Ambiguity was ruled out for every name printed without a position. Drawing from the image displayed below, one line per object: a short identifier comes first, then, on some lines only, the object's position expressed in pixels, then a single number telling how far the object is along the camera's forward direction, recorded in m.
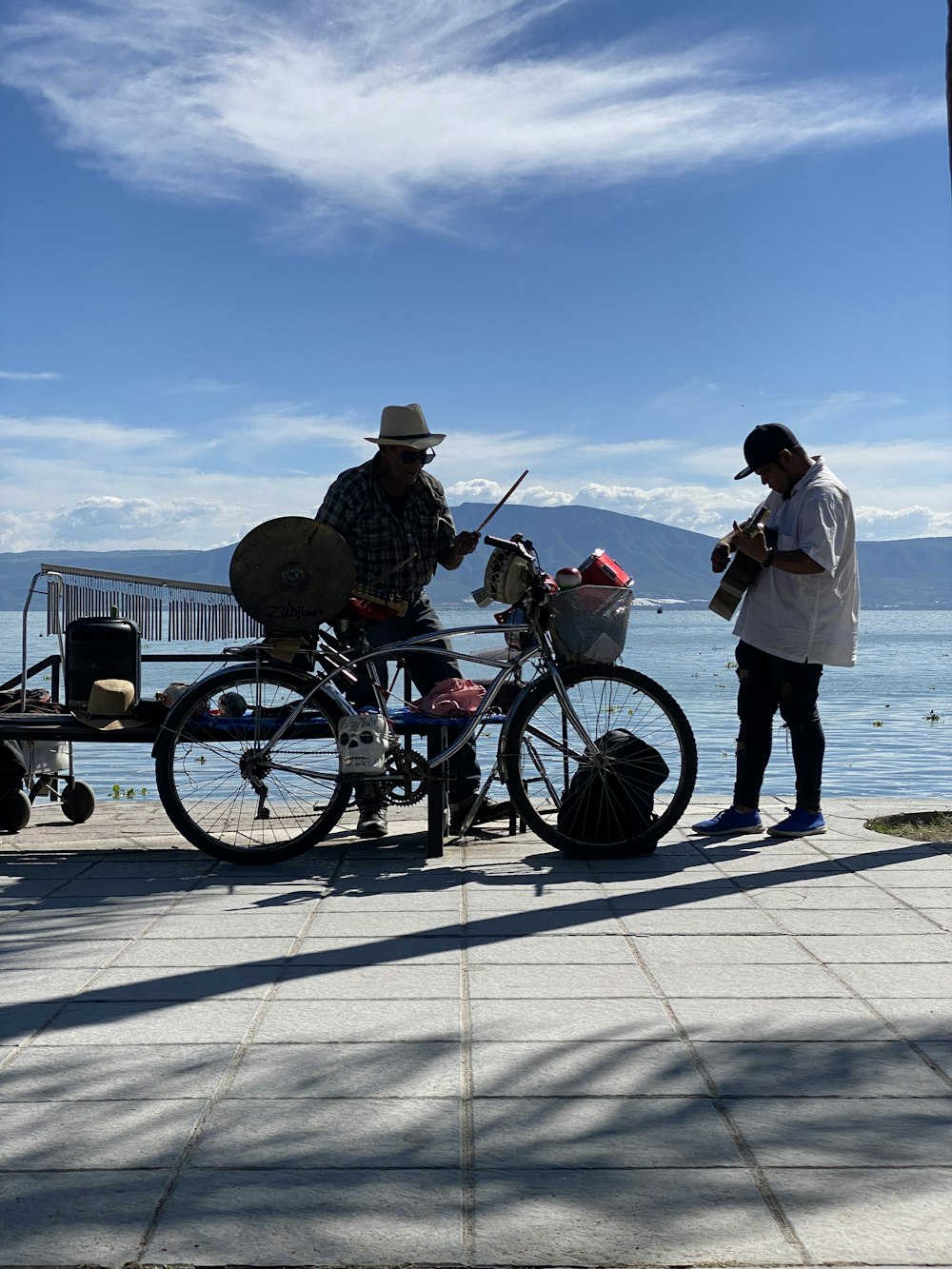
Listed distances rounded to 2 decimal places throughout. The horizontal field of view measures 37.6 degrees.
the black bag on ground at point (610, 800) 6.15
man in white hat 6.56
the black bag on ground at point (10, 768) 7.08
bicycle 6.09
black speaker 6.48
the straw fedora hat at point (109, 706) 6.29
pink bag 6.32
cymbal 6.13
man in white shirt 6.52
